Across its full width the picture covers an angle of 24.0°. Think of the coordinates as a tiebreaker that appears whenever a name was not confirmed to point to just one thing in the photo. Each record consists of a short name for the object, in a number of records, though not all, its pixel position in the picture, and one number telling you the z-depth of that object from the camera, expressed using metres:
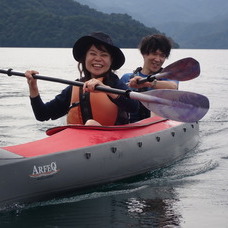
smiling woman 4.88
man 6.26
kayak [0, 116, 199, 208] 3.98
